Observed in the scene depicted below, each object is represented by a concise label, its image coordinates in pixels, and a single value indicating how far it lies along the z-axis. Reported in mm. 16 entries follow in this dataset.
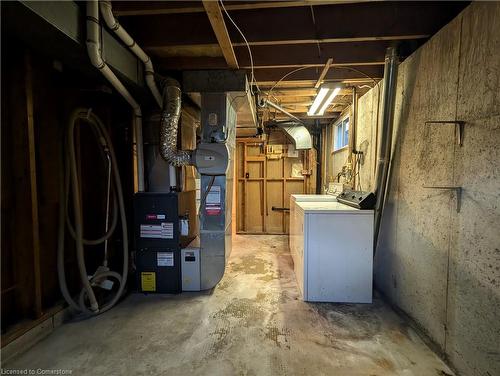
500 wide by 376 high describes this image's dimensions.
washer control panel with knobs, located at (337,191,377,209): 2371
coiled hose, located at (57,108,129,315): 2025
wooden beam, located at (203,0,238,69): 1496
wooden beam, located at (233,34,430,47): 1948
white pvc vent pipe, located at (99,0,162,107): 1542
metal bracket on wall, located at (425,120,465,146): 1506
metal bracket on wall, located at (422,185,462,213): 1507
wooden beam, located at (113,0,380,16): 1612
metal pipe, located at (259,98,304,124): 3258
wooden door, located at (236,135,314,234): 5324
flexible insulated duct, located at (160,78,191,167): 2340
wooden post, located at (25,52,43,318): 1769
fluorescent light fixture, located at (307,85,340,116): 2651
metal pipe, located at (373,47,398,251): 2166
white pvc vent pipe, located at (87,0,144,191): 1485
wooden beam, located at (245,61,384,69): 2364
